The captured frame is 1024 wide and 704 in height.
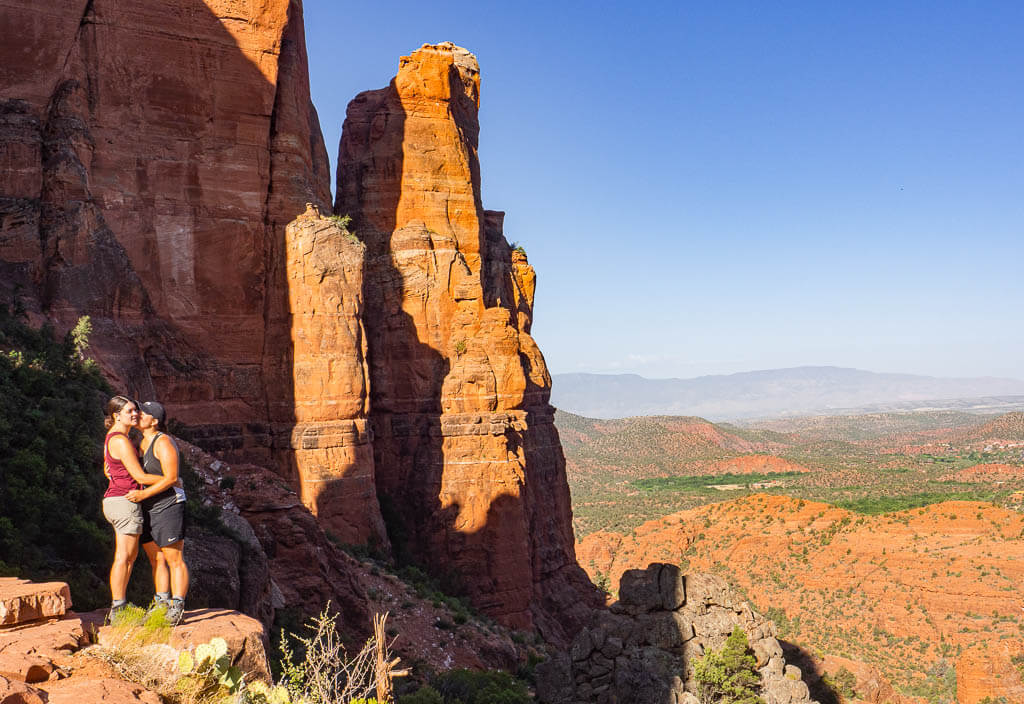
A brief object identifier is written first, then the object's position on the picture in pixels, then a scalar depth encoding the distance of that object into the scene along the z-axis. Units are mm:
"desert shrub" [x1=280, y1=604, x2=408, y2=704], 7818
